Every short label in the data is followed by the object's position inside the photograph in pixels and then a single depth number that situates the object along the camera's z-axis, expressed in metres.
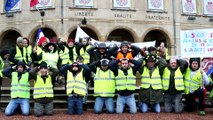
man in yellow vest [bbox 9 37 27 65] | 11.20
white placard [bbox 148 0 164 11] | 26.45
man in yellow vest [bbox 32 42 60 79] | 11.44
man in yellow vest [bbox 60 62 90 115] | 9.86
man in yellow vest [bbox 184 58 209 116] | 10.17
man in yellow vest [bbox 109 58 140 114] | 10.08
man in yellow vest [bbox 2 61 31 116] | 9.69
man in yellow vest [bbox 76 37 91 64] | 11.85
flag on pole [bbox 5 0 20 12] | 18.96
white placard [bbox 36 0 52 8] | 24.87
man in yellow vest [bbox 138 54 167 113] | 10.27
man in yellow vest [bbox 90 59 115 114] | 10.14
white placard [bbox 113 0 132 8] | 25.64
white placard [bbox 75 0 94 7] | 24.80
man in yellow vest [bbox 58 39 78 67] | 11.77
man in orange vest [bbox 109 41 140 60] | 11.04
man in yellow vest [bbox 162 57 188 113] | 10.30
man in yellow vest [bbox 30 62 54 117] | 9.64
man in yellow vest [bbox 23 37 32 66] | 11.41
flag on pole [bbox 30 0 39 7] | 19.05
